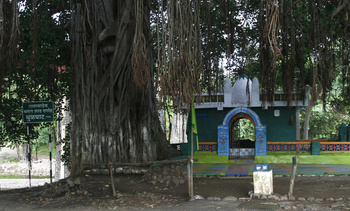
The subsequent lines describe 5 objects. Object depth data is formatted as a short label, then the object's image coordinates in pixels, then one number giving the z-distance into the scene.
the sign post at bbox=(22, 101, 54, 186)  8.34
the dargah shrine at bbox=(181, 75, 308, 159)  11.89
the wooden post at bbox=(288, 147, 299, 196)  6.29
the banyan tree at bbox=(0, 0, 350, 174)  7.98
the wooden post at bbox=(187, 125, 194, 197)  6.61
